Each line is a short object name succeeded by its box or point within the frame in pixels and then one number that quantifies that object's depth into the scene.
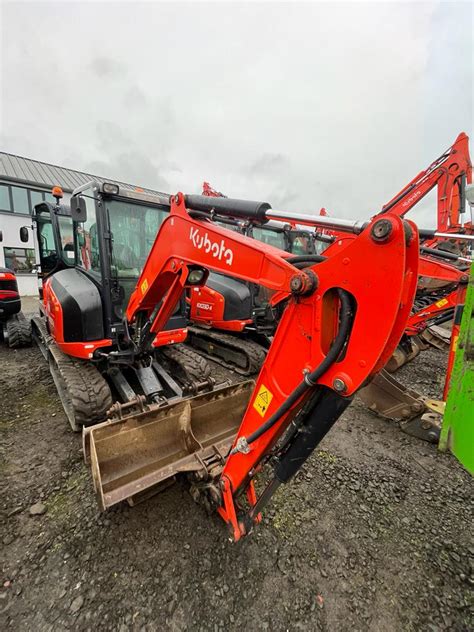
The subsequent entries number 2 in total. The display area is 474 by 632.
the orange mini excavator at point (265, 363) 1.18
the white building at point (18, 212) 15.37
